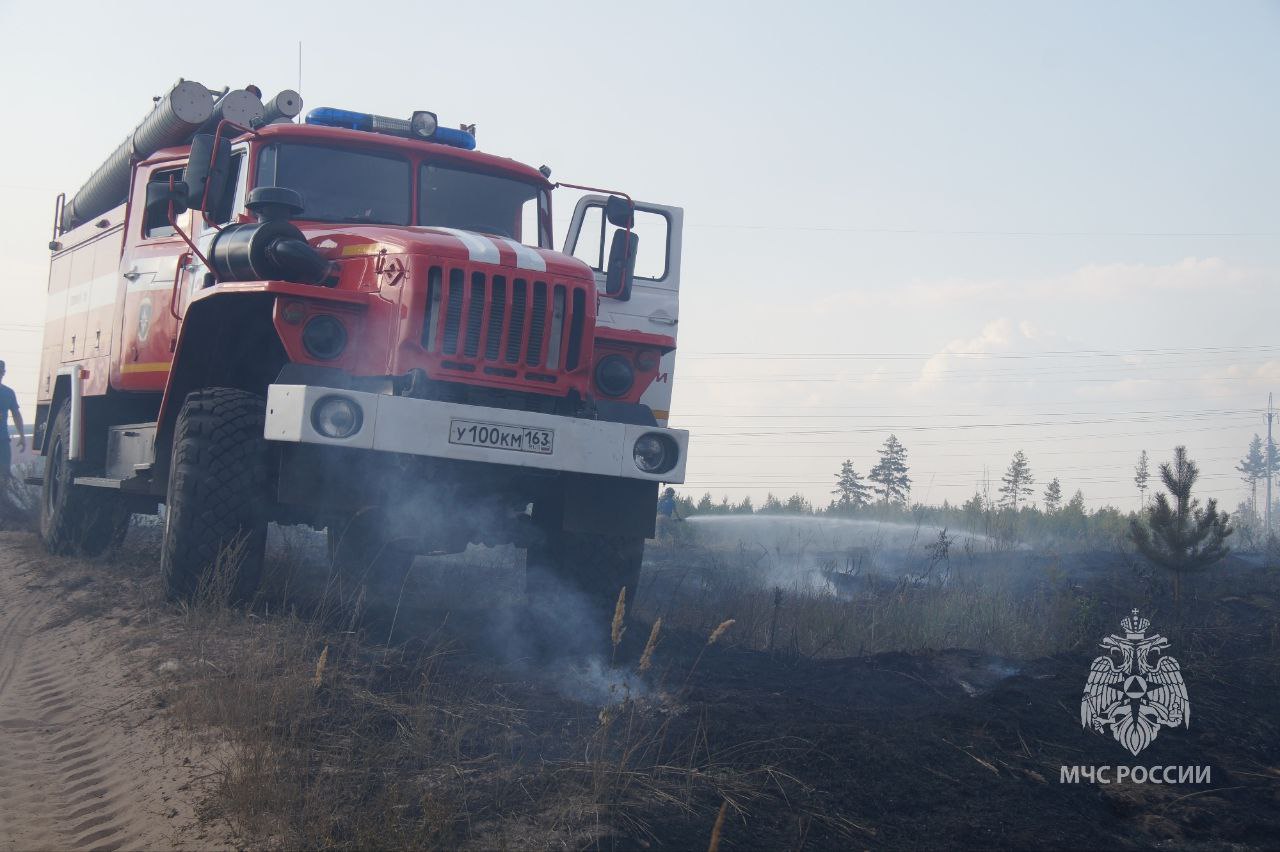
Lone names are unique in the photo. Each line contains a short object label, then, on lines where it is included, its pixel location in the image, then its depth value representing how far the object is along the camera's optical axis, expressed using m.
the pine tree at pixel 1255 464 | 70.88
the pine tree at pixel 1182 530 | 10.45
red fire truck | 5.97
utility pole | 66.62
